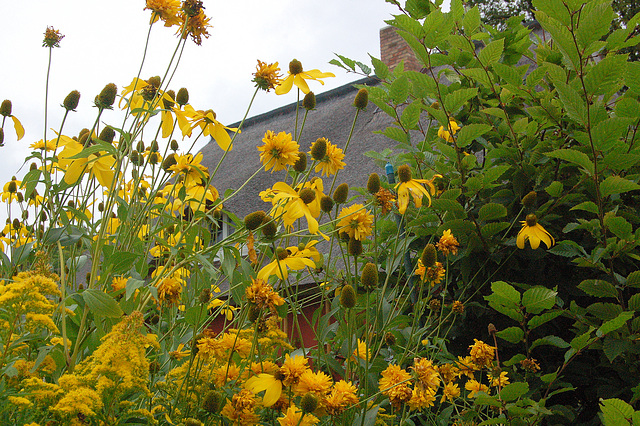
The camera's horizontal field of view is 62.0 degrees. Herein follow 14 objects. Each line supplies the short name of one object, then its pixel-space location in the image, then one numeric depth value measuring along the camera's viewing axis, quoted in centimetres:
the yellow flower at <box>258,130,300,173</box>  126
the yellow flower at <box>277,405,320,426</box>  92
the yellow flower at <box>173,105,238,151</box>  127
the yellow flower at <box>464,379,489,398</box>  136
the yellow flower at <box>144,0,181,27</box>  122
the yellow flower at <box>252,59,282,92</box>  135
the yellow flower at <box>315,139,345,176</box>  140
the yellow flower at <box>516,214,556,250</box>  134
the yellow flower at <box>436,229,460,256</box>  139
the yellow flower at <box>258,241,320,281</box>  110
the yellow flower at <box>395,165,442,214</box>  129
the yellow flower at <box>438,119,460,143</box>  163
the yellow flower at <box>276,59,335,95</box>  139
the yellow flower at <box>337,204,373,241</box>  126
